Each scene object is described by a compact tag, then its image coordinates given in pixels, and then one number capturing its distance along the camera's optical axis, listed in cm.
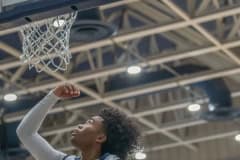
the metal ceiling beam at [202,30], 793
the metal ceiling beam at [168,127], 1305
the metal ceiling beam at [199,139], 1362
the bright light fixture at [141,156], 1406
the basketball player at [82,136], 270
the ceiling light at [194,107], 1176
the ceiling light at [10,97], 1071
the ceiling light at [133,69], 989
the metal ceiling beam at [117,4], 837
